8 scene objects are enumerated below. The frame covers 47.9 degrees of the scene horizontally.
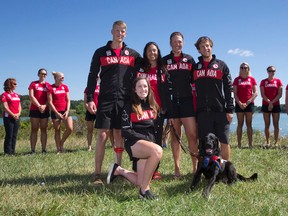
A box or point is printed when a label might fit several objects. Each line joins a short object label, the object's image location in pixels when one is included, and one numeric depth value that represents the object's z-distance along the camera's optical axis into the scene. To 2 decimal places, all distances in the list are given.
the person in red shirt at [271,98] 9.78
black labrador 4.54
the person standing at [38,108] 9.14
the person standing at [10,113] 9.46
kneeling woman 4.18
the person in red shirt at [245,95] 9.39
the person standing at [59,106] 9.10
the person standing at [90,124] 9.71
